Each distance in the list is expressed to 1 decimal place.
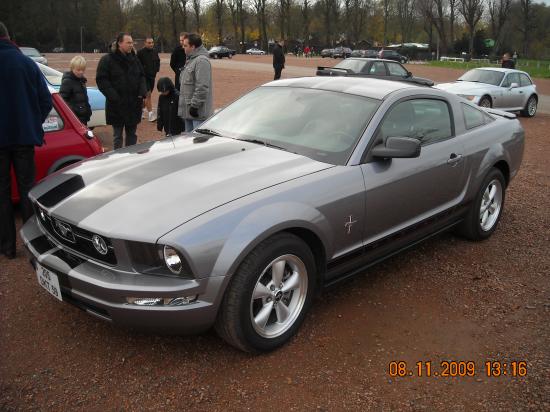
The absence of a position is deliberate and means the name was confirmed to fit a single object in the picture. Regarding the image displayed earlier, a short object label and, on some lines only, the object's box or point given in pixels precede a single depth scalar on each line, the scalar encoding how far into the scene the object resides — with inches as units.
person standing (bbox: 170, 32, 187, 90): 414.6
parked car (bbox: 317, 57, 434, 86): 641.2
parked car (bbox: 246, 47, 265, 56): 2954.5
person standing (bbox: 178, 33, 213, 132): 257.4
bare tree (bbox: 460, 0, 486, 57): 2596.0
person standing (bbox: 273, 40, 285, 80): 756.6
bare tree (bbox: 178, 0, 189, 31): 2950.3
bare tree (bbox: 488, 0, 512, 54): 2689.5
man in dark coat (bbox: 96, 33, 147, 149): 260.4
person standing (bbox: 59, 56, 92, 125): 282.2
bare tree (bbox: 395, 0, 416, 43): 3404.3
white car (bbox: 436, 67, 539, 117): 536.4
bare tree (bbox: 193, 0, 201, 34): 3095.5
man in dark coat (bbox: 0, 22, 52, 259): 160.1
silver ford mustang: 104.0
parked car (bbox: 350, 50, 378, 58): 1917.1
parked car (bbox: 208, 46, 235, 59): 2208.4
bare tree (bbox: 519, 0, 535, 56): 2659.9
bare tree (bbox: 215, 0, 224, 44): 3107.8
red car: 194.9
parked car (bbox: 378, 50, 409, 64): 1681.3
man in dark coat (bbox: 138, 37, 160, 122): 427.5
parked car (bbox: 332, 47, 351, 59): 2348.7
